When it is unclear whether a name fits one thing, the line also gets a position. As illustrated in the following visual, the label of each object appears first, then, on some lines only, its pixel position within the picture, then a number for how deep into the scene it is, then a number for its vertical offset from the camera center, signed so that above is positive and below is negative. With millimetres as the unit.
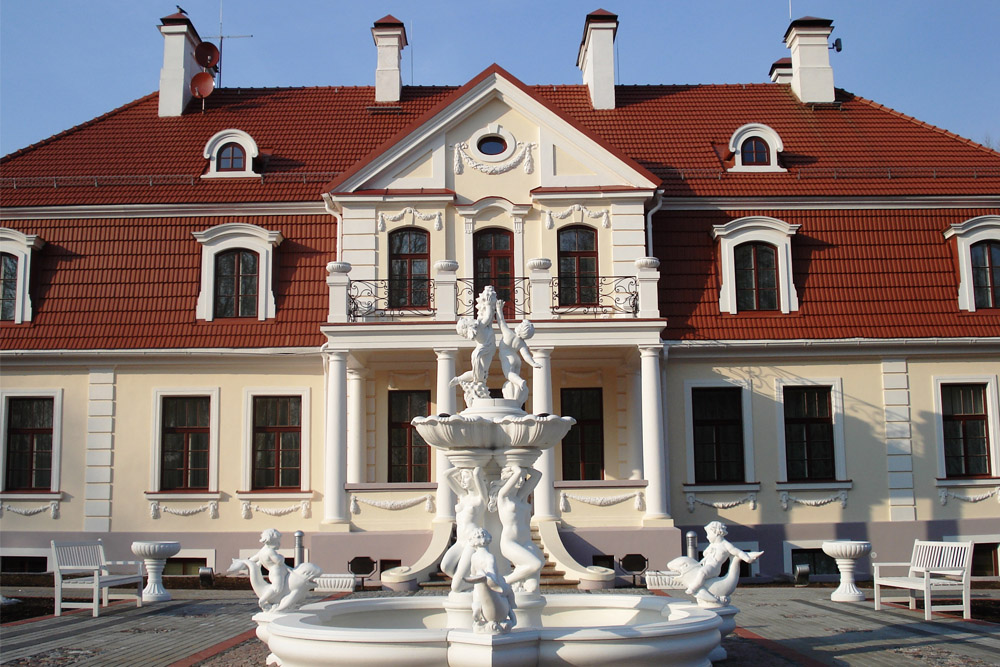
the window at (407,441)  19359 +74
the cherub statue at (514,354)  10539 +968
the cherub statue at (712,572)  10211 -1350
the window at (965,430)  19250 +152
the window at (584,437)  19391 +110
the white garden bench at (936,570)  12711 -1751
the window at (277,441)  19219 +92
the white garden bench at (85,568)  13367 -1660
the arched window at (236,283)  19719 +3256
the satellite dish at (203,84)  23453 +8549
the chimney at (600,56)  23234 +9112
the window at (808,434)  19125 +115
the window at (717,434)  19109 +140
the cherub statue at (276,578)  9984 -1341
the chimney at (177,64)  23469 +9238
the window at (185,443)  19219 +89
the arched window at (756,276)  19688 +3262
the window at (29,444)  19375 +103
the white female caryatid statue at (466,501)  9219 -563
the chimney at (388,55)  23672 +9390
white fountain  7809 -1495
